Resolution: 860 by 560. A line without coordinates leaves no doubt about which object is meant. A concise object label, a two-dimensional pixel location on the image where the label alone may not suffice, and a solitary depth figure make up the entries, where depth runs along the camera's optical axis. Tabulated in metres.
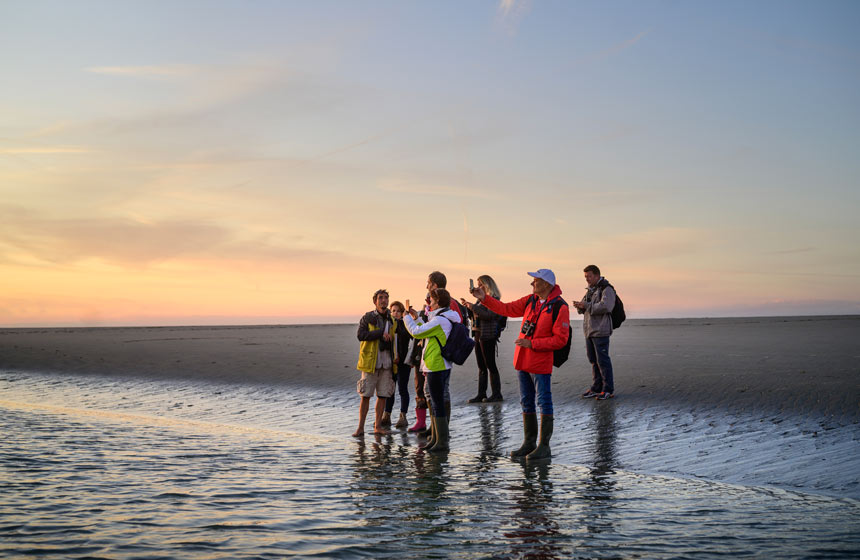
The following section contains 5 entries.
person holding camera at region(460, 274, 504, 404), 13.45
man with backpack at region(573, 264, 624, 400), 13.13
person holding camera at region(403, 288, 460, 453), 9.09
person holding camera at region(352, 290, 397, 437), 10.62
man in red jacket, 8.44
